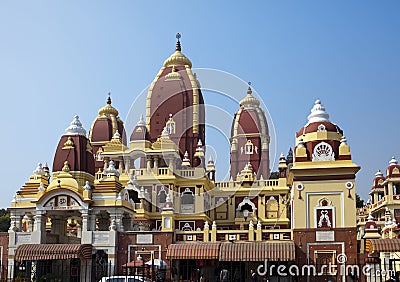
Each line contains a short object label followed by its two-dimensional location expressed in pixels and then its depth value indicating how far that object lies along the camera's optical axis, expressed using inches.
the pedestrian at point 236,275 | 1042.7
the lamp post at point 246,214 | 1578.5
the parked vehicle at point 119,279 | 829.7
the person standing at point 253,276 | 987.5
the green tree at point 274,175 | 3225.9
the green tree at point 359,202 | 2643.5
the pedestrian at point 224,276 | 959.6
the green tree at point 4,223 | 2349.9
